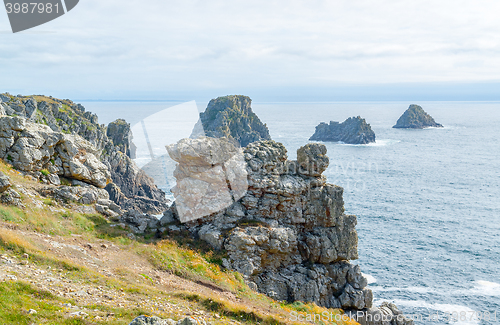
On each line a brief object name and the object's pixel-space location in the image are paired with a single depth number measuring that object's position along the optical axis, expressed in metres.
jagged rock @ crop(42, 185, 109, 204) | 28.63
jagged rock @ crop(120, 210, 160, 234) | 29.36
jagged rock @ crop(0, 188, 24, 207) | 24.22
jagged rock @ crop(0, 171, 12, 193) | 24.14
